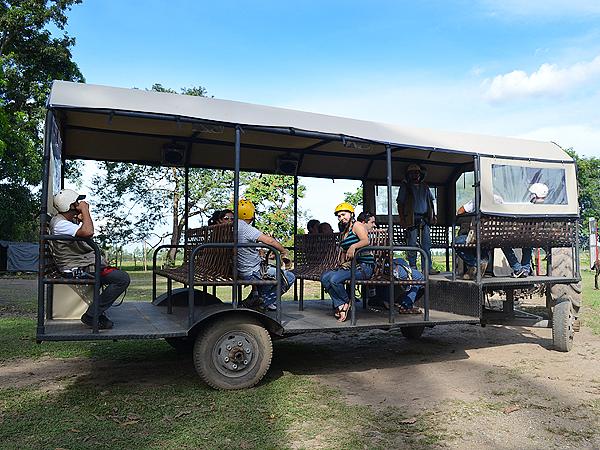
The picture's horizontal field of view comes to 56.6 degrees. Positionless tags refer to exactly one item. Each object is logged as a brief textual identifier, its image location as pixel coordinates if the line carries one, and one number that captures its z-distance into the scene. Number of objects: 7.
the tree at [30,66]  21.48
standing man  8.50
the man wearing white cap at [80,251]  5.13
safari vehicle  5.31
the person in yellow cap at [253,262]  5.70
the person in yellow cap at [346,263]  6.19
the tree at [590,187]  45.67
